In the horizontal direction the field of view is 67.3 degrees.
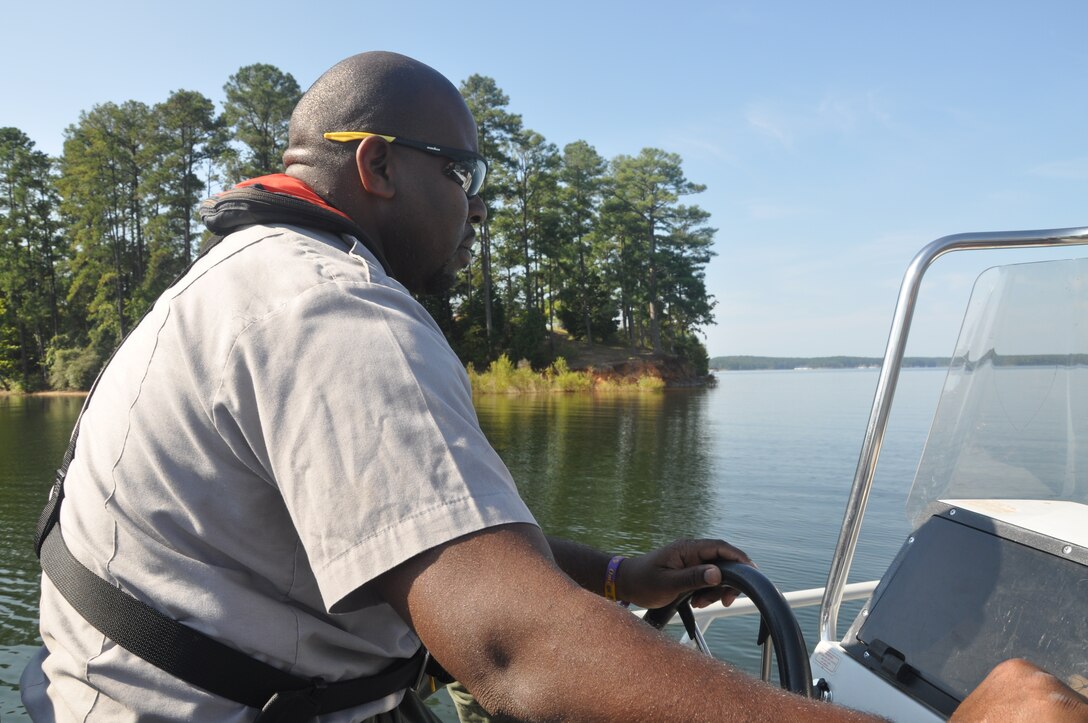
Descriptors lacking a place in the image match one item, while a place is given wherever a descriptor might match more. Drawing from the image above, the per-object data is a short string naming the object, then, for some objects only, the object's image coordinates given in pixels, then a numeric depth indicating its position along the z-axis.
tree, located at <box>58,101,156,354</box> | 36.06
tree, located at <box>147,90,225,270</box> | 35.50
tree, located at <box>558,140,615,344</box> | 43.56
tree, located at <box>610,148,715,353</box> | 44.91
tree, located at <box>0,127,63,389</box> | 36.50
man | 0.74
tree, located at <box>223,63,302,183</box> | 35.50
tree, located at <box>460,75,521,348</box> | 38.09
